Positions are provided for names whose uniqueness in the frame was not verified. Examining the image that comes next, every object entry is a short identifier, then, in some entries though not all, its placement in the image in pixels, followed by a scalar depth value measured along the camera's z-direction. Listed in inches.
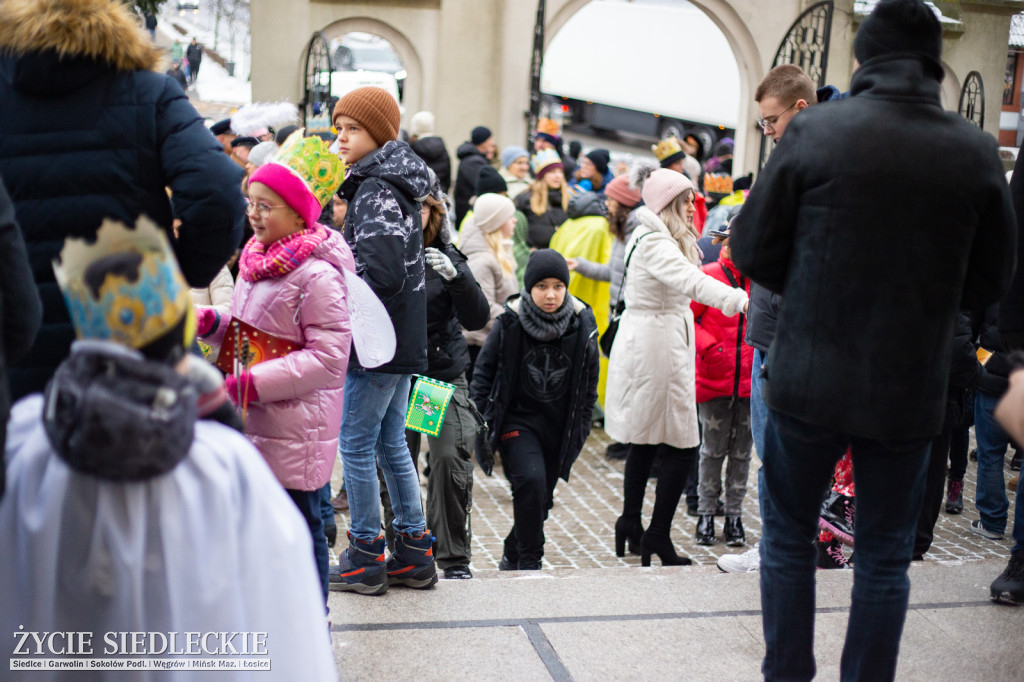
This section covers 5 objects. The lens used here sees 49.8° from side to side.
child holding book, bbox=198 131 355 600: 139.5
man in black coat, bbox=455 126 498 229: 439.5
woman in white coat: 227.3
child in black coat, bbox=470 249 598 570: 216.8
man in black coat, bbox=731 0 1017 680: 115.2
